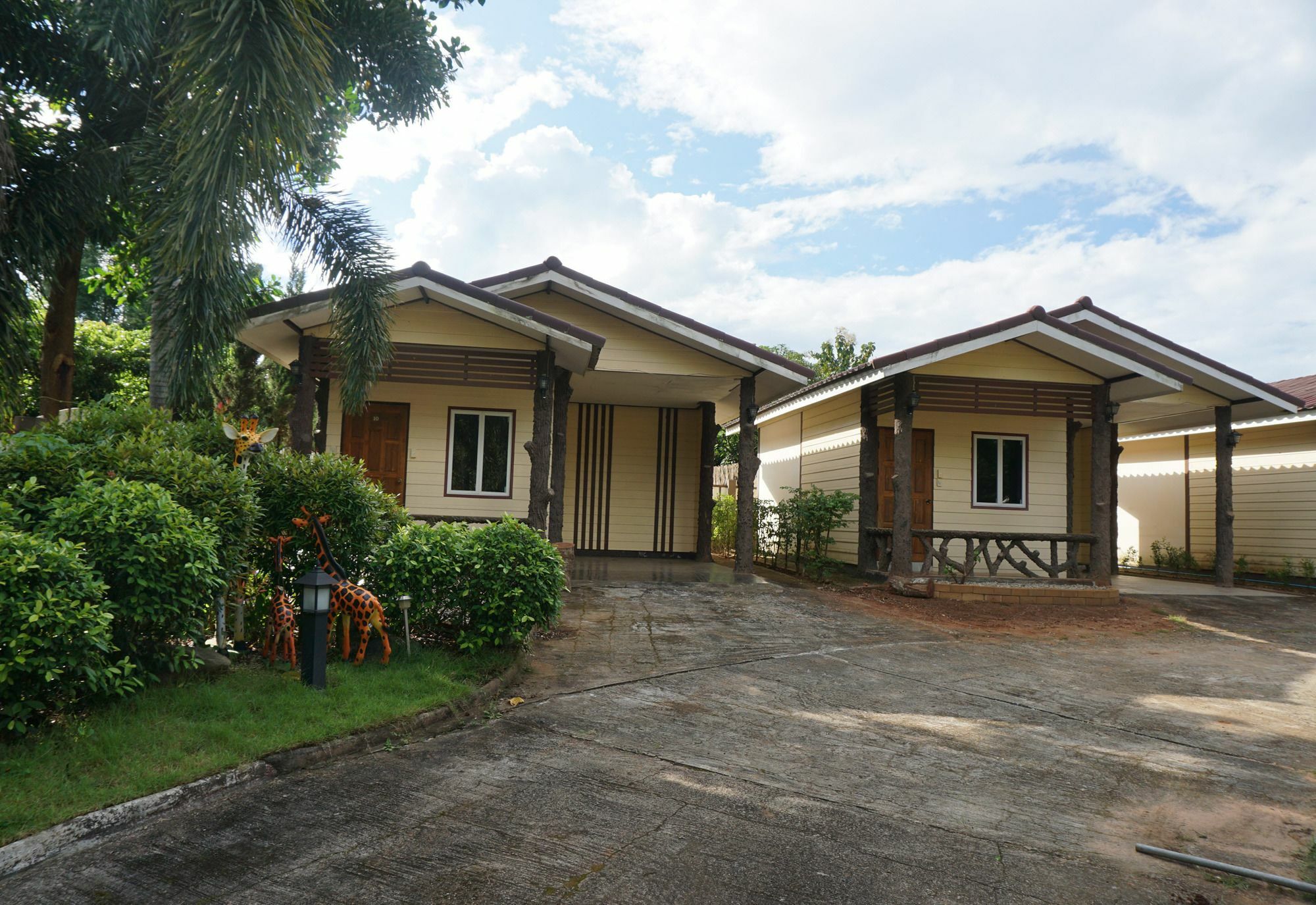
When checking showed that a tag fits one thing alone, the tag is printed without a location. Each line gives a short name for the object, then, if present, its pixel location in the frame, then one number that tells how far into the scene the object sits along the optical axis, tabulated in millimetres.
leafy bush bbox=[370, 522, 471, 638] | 6938
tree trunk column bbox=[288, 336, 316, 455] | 11109
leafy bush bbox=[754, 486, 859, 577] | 14258
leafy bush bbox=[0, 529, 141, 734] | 4055
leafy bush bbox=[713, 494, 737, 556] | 19703
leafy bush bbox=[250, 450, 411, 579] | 7090
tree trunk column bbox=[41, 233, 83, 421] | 12211
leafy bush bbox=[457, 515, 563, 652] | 6852
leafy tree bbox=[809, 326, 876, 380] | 37812
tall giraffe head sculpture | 6816
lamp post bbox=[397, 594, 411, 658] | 6672
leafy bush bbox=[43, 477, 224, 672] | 4875
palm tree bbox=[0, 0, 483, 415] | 7629
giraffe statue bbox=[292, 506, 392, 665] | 6398
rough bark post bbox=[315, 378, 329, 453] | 12664
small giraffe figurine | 6336
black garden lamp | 5680
